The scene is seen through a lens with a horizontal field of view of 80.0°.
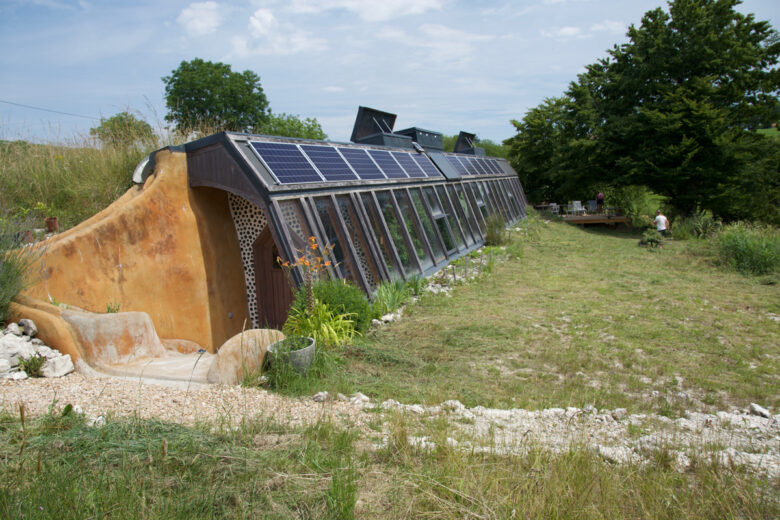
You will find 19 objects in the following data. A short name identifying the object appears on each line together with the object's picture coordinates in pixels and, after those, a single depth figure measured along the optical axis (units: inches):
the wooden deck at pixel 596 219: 877.0
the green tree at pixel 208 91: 1691.7
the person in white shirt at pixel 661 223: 656.4
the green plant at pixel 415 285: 354.6
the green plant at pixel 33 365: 194.7
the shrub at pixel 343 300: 250.2
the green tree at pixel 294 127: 1209.4
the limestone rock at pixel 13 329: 203.2
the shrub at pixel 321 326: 235.3
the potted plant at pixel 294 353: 196.1
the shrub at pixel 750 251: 429.4
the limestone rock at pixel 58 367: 197.8
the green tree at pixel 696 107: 767.1
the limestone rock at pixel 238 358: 200.7
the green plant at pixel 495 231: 604.7
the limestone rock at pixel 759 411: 168.4
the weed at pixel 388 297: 301.3
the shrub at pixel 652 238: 613.9
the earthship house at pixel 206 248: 244.5
